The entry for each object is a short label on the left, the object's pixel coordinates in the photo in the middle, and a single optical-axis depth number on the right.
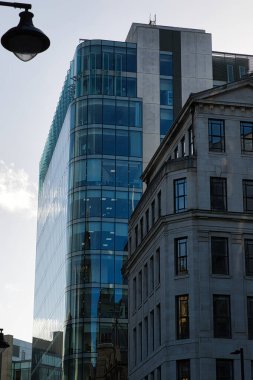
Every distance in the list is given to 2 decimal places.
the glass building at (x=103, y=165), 93.31
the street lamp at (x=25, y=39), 14.20
